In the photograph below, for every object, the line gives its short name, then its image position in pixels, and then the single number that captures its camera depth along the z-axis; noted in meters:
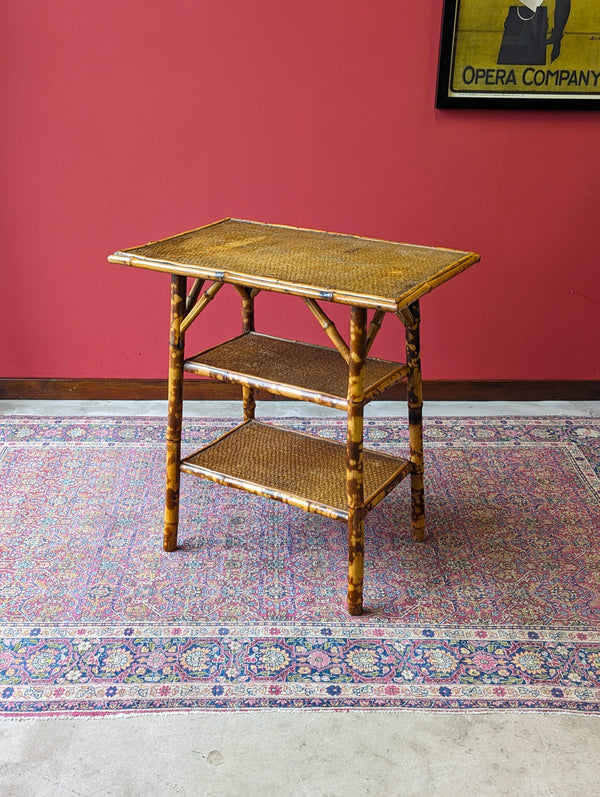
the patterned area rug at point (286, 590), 2.09
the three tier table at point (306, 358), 2.12
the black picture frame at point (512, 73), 3.13
